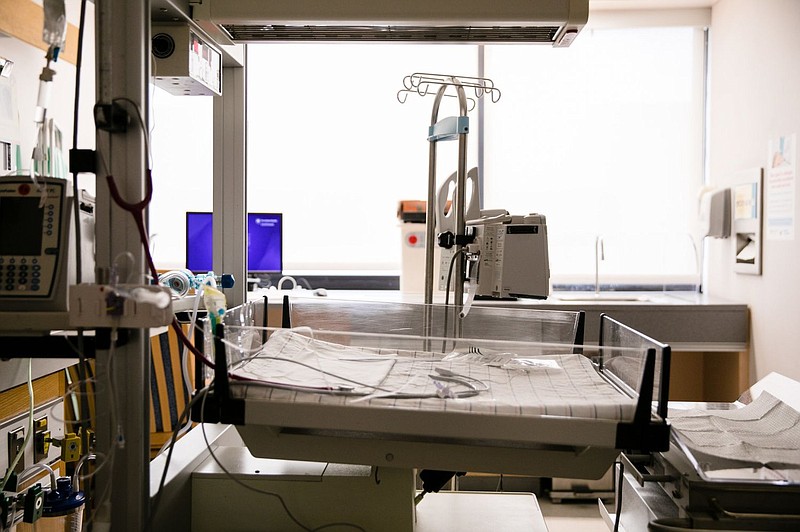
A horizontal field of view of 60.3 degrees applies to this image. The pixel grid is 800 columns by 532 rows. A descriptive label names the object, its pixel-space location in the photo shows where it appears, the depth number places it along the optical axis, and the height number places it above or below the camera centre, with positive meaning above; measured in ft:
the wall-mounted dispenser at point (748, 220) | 10.93 +0.59
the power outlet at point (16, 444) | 5.91 -1.71
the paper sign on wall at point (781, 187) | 9.89 +1.03
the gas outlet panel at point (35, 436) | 5.89 -1.70
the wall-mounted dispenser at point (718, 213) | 12.03 +0.75
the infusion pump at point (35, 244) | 4.07 +0.03
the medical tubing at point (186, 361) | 4.12 -0.74
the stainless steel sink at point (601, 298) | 12.15 -0.79
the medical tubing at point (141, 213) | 3.88 +0.21
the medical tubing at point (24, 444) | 5.47 -1.64
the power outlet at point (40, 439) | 6.21 -1.72
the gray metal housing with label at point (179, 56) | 5.13 +1.47
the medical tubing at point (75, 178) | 4.03 +0.42
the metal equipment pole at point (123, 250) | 3.93 -0.01
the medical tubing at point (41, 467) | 5.20 -1.80
